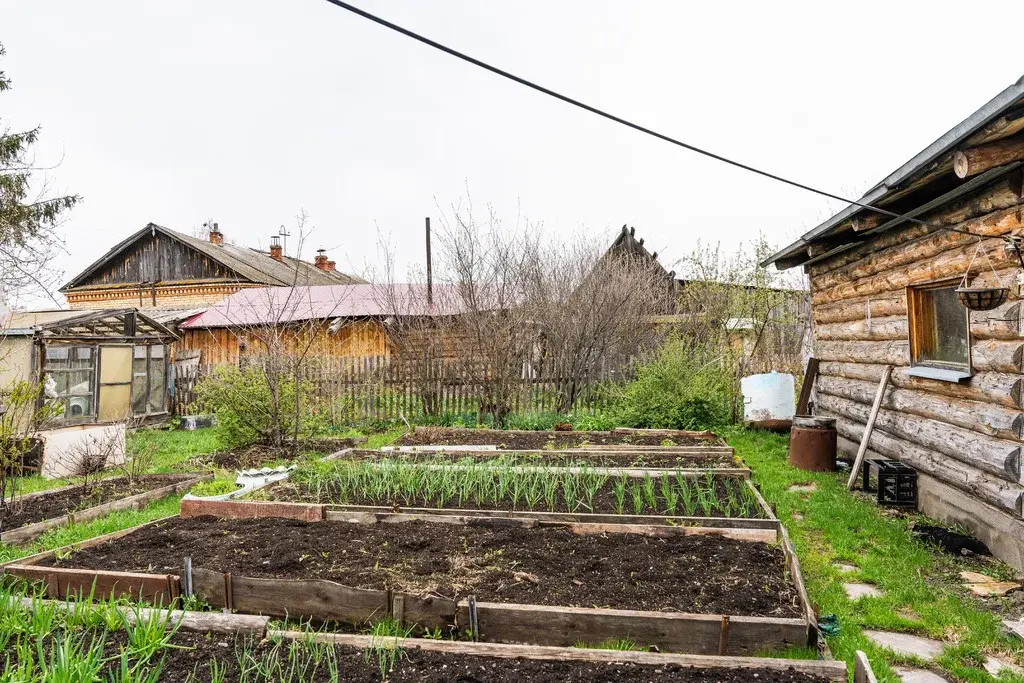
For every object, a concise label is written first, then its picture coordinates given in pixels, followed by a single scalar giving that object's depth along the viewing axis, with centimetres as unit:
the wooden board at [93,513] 532
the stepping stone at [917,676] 317
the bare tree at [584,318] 1199
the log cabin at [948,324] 464
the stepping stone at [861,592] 418
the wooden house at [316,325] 1868
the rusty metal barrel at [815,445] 788
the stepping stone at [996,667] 317
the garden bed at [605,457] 688
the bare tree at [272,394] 823
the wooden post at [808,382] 1014
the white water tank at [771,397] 1049
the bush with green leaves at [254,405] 825
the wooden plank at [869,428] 692
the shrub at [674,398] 982
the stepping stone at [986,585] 415
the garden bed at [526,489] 515
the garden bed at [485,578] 310
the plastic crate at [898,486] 625
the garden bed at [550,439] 826
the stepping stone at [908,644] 342
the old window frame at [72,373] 1165
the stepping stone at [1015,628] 348
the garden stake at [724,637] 297
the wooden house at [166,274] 2633
